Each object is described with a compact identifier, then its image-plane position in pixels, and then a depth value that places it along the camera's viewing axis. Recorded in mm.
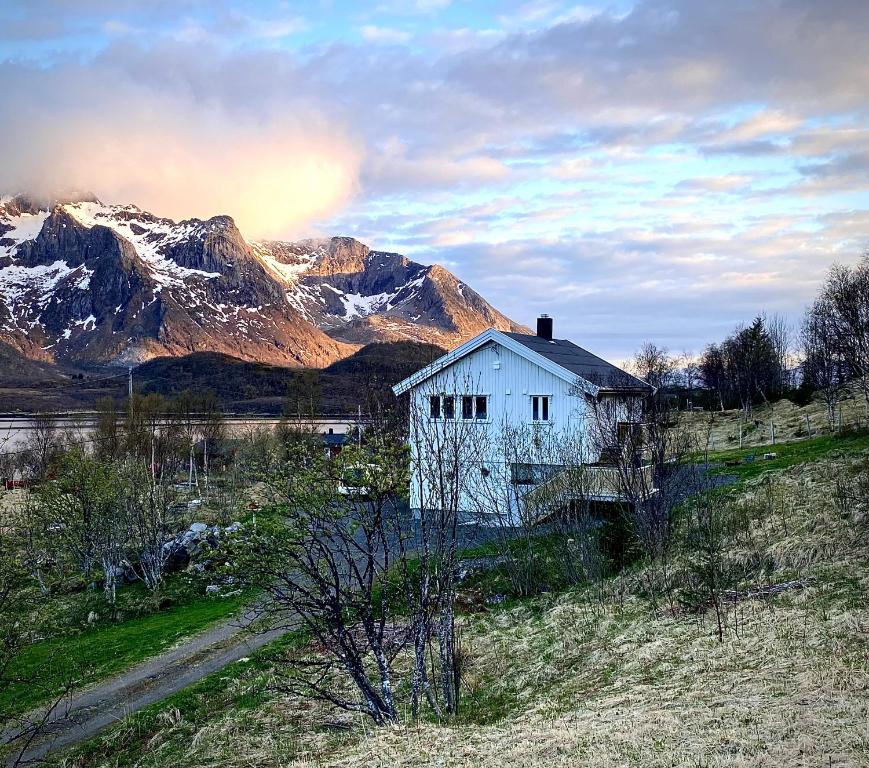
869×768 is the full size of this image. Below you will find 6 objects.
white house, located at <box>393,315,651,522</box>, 21891
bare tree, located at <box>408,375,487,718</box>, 10859
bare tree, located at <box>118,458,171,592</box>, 25047
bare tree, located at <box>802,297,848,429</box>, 37000
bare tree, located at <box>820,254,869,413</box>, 30453
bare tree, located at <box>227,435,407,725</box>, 10156
